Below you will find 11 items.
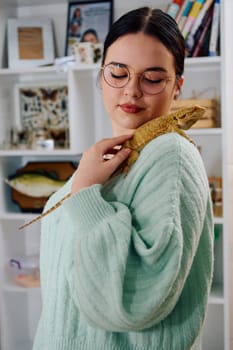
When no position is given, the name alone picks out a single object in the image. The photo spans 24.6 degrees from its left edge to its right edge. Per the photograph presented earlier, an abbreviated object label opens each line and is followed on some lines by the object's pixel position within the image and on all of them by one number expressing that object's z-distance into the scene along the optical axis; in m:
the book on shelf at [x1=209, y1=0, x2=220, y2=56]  2.32
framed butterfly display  2.78
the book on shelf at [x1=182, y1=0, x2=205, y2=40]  2.34
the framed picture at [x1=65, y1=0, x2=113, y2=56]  2.65
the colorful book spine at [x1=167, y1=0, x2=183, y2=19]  2.37
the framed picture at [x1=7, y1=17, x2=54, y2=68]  2.72
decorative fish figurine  2.63
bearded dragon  0.85
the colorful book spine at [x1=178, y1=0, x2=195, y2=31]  2.35
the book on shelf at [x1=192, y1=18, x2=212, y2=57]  2.35
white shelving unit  2.53
